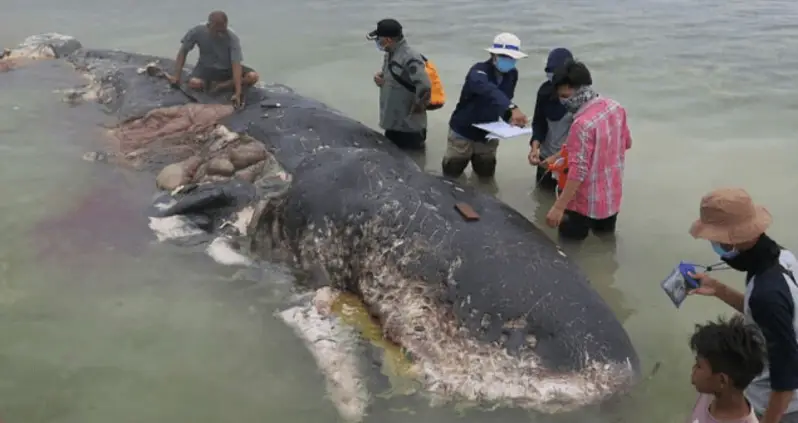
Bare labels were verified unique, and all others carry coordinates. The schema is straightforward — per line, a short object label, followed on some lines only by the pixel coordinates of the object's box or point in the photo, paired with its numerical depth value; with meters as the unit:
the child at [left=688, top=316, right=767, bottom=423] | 3.17
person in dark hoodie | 7.27
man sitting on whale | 9.51
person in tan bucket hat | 3.44
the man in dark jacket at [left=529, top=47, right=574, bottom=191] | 6.96
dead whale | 4.72
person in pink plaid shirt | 5.84
